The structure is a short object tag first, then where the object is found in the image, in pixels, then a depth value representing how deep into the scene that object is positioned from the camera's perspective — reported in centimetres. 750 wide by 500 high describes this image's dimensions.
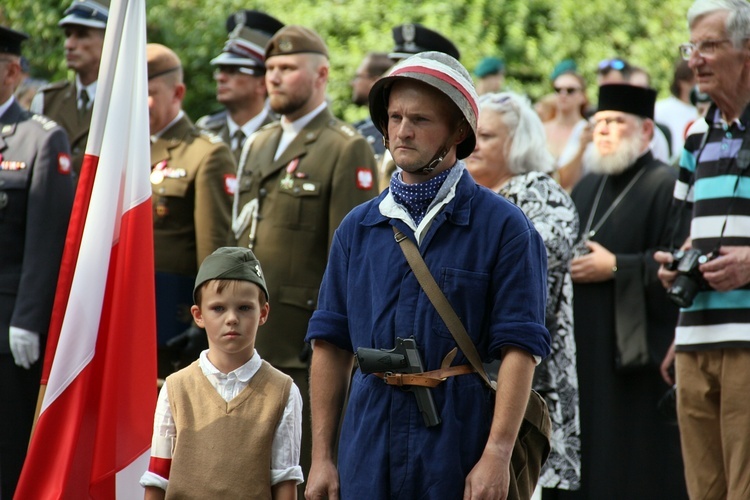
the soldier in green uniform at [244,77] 1693
